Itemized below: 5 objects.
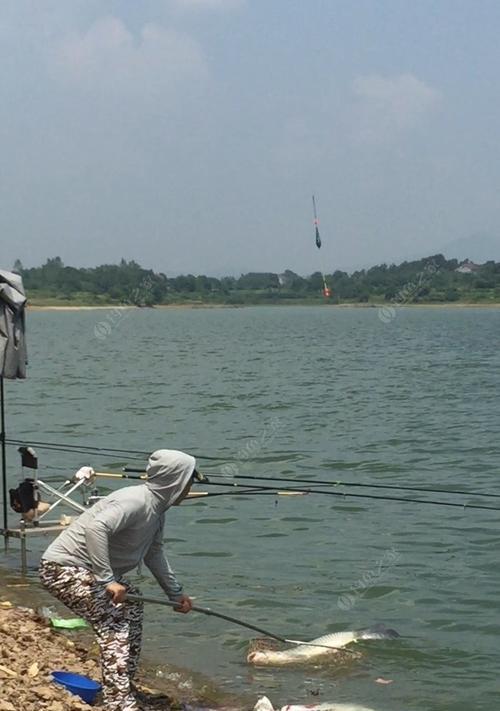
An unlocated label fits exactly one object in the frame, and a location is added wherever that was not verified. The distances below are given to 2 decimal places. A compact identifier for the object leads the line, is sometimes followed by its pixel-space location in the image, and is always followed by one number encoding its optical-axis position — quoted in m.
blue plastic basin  7.26
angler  6.68
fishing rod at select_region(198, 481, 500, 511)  11.16
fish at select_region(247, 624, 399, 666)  9.47
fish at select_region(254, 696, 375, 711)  8.02
